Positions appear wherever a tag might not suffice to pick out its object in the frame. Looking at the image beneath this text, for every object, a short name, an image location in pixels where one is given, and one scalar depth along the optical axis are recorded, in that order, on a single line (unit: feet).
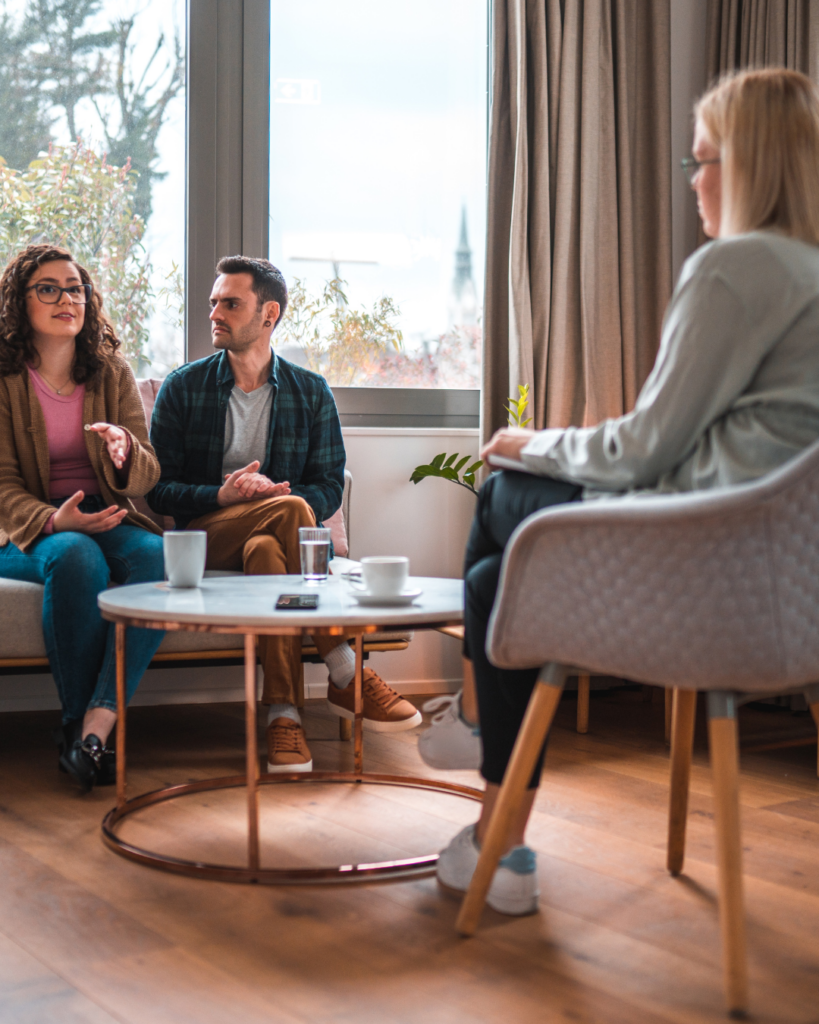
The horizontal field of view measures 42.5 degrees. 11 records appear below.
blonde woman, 4.08
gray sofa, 7.37
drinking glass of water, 6.38
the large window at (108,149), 9.80
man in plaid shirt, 8.43
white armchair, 3.83
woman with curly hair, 7.29
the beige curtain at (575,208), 10.44
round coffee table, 5.10
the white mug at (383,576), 5.63
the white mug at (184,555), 6.20
